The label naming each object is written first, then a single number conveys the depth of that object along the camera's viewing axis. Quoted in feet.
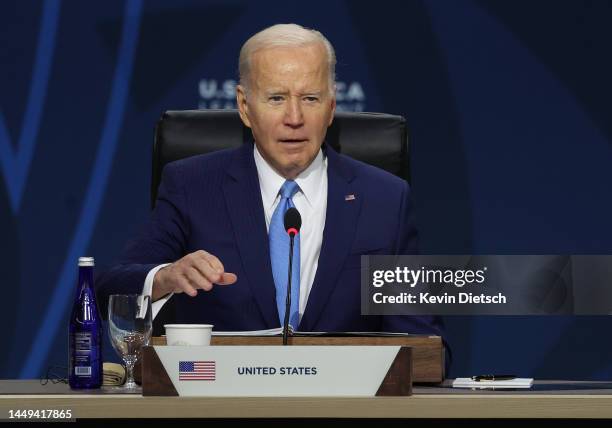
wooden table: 27.54
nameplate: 27.66
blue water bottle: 28.52
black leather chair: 31.61
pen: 28.58
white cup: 28.19
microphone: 28.67
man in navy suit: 30.87
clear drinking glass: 28.66
